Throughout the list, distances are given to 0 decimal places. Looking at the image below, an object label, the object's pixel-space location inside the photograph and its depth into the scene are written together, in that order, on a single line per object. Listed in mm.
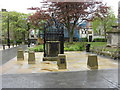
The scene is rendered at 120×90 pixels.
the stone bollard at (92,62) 10330
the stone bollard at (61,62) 10633
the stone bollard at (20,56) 15147
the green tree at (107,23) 52369
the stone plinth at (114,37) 25875
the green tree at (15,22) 54228
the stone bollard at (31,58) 13144
